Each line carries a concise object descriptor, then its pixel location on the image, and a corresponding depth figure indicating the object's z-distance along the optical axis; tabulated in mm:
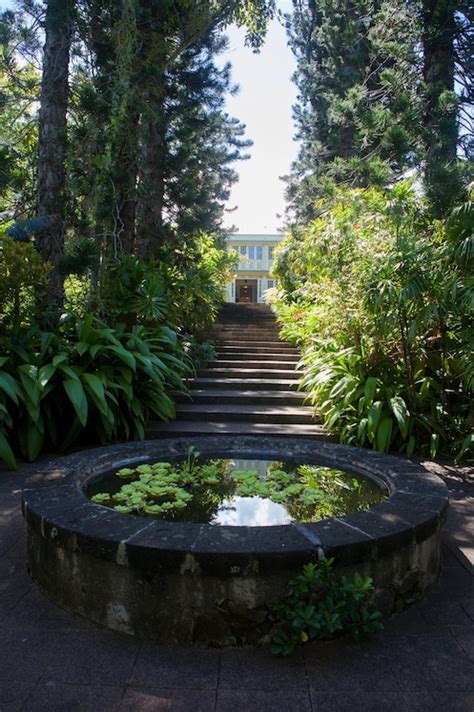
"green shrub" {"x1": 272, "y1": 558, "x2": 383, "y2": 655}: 1732
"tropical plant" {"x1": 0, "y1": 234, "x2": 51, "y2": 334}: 4523
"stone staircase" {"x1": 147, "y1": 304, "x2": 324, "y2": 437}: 5222
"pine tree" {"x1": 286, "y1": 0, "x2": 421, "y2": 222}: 7094
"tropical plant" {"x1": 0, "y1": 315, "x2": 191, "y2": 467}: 4203
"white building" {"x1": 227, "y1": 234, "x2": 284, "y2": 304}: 28578
